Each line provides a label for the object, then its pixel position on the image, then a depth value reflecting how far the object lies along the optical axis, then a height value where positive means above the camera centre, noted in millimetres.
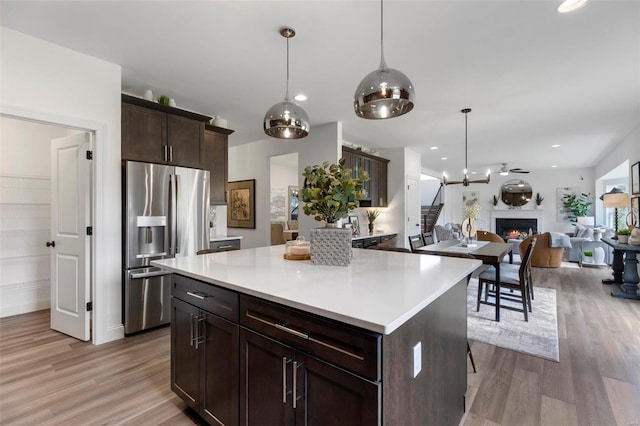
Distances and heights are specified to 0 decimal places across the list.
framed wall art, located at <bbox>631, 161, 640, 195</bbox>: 4754 +542
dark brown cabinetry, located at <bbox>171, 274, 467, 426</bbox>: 1058 -641
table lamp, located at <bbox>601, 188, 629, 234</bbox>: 5324 +217
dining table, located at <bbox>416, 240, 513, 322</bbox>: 3465 -473
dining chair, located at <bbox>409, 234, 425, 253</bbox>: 3932 -393
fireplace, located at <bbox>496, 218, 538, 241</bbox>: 10336 -436
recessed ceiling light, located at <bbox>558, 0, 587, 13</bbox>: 1952 +1341
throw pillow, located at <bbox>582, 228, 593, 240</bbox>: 7246 -494
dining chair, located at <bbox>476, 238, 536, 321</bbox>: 3547 -781
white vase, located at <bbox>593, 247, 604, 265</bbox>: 6848 -944
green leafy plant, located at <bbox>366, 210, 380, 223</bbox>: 6379 -41
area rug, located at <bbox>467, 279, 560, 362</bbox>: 2887 -1247
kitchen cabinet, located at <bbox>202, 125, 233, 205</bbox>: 4184 +752
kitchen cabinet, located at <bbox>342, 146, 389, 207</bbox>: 5438 +819
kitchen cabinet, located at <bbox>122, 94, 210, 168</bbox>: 3123 +875
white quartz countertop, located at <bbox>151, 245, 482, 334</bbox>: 1077 -331
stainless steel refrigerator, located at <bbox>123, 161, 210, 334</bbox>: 3057 -178
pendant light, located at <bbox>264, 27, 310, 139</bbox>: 2229 +696
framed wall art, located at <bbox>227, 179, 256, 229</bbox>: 5988 +179
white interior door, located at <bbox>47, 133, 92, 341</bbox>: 2959 -216
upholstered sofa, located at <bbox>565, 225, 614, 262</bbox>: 6988 -589
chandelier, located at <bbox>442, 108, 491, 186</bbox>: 4241 +598
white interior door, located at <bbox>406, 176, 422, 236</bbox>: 6637 +144
